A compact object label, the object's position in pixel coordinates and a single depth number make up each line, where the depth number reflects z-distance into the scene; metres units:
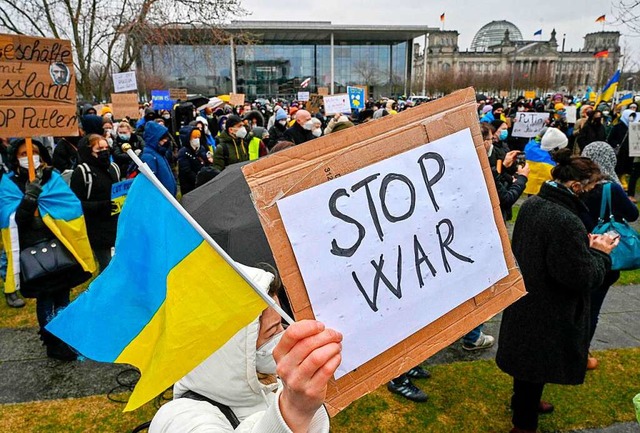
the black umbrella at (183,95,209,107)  17.72
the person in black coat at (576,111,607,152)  10.46
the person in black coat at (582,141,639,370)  3.87
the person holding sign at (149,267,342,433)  1.10
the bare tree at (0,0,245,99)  13.89
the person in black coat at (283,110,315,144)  8.20
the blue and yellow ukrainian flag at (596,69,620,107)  13.62
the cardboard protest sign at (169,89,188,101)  20.77
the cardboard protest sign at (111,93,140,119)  13.12
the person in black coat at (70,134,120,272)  4.93
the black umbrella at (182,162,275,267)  3.29
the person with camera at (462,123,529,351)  4.41
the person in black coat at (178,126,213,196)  7.76
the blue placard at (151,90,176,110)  18.11
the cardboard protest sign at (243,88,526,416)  1.10
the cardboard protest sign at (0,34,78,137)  4.18
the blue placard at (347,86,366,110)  14.79
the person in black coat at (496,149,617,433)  2.65
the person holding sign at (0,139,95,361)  4.09
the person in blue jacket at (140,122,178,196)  6.25
